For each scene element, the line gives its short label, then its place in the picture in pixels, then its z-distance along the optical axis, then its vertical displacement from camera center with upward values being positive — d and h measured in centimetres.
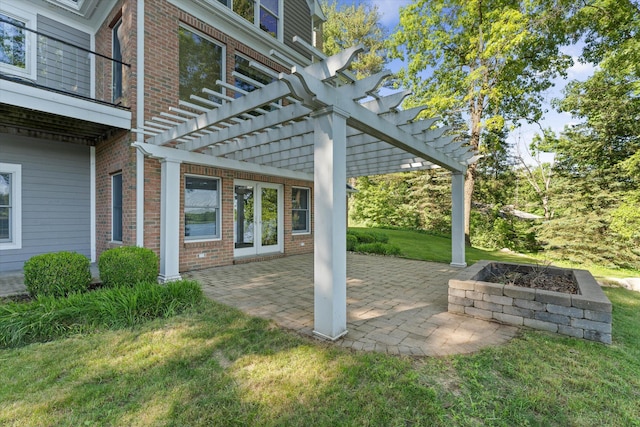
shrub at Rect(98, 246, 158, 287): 451 -91
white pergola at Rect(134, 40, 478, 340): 299 +119
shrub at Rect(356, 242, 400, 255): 930 -125
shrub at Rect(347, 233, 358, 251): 1028 -113
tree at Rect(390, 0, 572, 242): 1005 +623
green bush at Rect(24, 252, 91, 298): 411 -96
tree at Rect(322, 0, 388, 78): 1844 +1182
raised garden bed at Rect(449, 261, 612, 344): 316 -110
